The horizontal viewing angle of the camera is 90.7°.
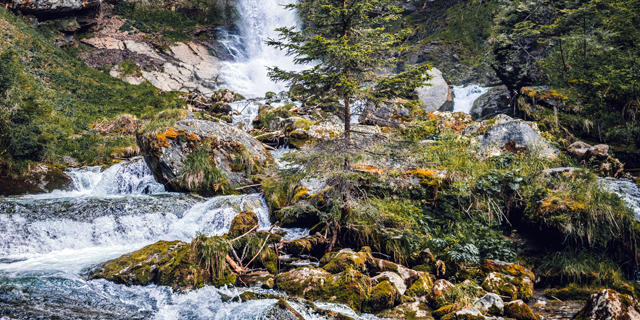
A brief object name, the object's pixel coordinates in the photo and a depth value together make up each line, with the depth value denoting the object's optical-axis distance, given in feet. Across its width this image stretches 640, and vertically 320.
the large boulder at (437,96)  62.31
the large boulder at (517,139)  31.65
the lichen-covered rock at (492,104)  55.31
